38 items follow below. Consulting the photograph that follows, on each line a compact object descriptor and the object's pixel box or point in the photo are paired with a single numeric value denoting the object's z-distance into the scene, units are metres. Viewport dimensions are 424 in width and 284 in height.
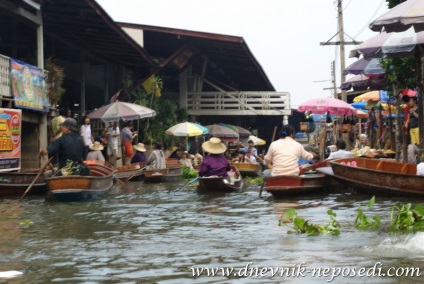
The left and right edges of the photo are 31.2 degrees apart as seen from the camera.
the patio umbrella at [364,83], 19.17
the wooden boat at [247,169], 22.30
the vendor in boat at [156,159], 20.70
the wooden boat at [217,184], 15.79
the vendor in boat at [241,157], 23.95
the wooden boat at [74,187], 13.89
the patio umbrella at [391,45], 12.66
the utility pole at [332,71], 54.90
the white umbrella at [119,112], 20.72
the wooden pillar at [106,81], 25.70
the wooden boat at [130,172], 19.77
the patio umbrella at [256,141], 33.41
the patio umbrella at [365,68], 17.46
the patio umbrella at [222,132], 30.34
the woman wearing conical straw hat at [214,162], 16.03
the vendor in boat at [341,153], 16.70
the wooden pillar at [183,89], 32.25
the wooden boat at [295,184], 14.07
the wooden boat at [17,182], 14.86
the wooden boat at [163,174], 20.27
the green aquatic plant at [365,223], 9.10
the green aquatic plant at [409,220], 8.54
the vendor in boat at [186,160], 23.36
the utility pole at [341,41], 31.53
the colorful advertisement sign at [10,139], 15.32
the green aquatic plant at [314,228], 8.73
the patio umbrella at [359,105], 24.83
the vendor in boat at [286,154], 14.05
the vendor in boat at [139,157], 22.92
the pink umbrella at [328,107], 21.69
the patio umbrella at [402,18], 10.20
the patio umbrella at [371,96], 22.53
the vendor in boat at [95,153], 19.41
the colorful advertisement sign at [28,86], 16.19
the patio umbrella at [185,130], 26.06
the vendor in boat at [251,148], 24.43
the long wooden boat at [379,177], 12.81
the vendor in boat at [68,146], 13.84
